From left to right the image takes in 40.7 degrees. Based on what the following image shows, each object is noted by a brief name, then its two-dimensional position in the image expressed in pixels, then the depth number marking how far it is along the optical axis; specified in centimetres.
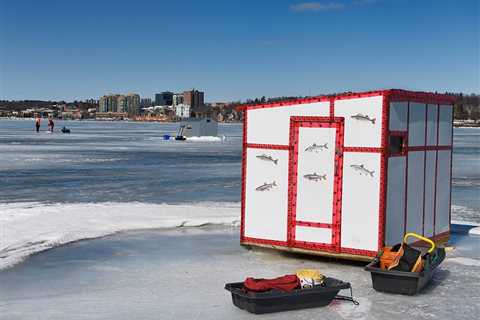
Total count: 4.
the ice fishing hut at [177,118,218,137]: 7212
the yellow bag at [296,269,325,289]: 914
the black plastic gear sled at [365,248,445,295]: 966
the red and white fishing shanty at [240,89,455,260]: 1152
